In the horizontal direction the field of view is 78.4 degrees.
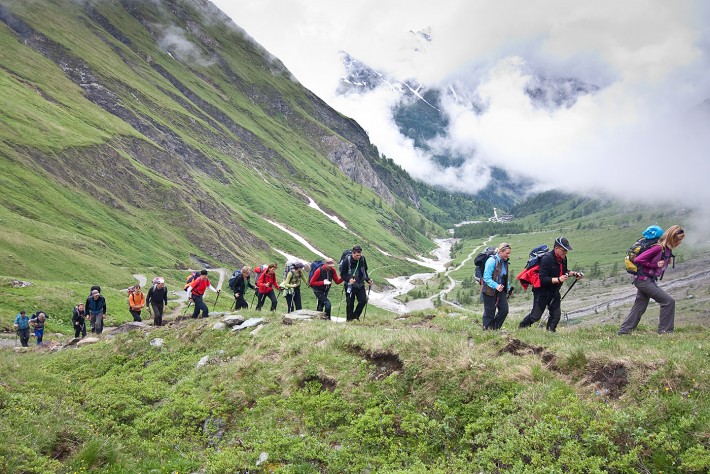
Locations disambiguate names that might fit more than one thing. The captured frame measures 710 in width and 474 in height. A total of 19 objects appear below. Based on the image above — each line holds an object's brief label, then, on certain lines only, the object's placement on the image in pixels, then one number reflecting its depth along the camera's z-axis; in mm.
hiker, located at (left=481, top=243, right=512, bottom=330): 15586
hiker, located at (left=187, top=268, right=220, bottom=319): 24438
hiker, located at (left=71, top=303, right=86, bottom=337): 30986
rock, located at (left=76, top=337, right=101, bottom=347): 23566
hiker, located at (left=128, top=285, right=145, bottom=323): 27562
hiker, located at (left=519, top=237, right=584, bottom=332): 14551
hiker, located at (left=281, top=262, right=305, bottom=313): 24203
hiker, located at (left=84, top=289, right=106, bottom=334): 27938
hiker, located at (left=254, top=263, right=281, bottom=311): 25547
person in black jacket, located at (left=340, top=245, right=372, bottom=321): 19938
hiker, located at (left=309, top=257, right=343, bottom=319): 22047
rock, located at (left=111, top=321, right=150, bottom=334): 24891
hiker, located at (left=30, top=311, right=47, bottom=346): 30547
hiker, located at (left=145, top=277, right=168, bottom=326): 25438
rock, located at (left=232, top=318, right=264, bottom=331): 18934
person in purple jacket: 12961
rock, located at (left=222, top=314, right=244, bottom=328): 19609
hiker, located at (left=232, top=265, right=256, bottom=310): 25828
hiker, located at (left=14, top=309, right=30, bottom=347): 29312
